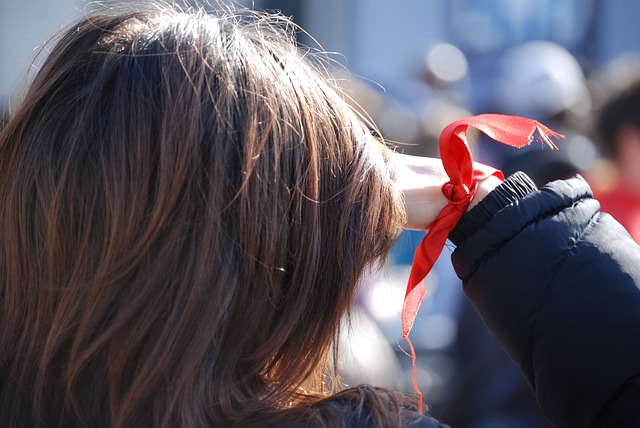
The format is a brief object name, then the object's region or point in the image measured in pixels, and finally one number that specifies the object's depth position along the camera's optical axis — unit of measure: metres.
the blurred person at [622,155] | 4.88
